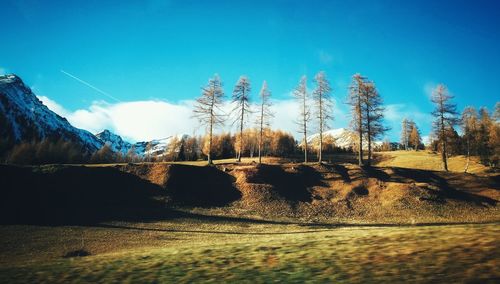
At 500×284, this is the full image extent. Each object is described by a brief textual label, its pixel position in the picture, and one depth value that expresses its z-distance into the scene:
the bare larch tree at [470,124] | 63.03
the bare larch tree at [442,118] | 48.19
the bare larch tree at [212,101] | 45.44
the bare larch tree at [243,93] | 48.09
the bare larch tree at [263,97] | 49.22
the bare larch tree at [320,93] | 45.44
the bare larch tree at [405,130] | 122.25
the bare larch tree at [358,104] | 45.34
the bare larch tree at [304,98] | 46.16
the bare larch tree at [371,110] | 45.25
